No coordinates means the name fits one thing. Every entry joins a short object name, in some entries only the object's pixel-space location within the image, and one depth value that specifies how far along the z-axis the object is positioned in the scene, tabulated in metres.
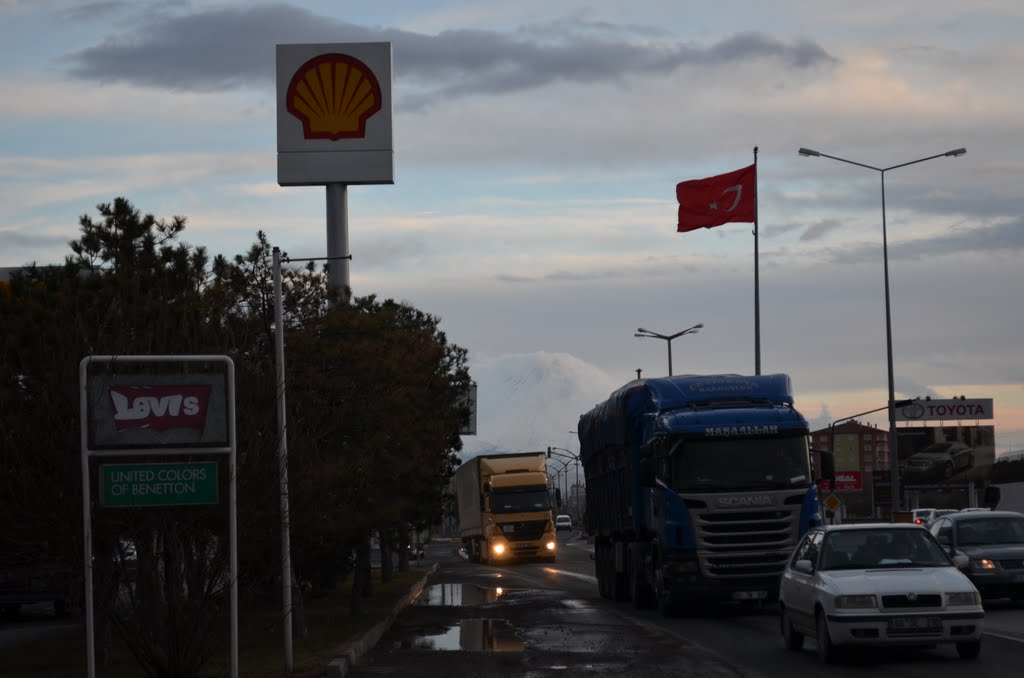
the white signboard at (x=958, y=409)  114.81
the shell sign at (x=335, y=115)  41.44
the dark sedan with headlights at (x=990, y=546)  25.56
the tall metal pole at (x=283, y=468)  16.34
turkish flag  44.19
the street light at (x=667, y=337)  67.75
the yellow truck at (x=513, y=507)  59.16
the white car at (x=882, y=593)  16.56
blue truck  25.47
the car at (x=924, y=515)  43.78
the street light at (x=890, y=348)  44.50
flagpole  45.72
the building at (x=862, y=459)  128.50
